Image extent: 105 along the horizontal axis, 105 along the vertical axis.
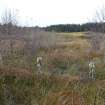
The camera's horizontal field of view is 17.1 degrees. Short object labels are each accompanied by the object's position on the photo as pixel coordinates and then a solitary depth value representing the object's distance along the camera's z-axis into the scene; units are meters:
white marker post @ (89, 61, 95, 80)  11.28
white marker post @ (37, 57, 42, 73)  12.12
